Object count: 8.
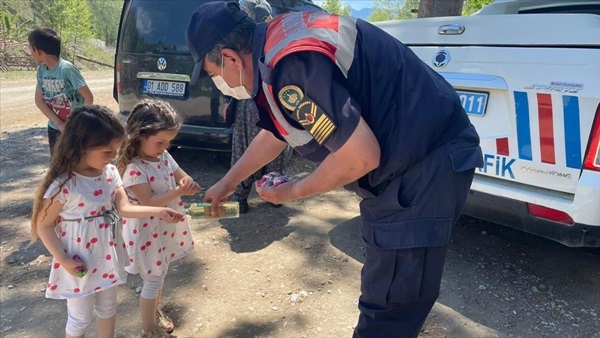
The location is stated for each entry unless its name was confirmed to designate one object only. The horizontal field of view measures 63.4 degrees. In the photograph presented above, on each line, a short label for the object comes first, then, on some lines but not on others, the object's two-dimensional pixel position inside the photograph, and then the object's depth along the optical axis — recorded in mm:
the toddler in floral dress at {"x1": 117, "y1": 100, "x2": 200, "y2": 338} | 2496
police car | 2484
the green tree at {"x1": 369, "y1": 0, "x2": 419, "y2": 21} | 49797
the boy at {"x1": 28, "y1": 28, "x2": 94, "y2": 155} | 3904
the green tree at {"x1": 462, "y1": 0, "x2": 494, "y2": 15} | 12273
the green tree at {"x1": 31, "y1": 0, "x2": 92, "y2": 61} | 26312
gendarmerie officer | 1435
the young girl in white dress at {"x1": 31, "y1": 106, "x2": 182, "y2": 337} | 2184
